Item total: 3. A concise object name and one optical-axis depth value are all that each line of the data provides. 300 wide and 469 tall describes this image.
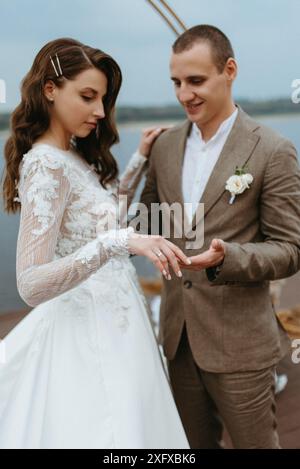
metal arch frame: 1.71
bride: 1.19
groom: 1.43
